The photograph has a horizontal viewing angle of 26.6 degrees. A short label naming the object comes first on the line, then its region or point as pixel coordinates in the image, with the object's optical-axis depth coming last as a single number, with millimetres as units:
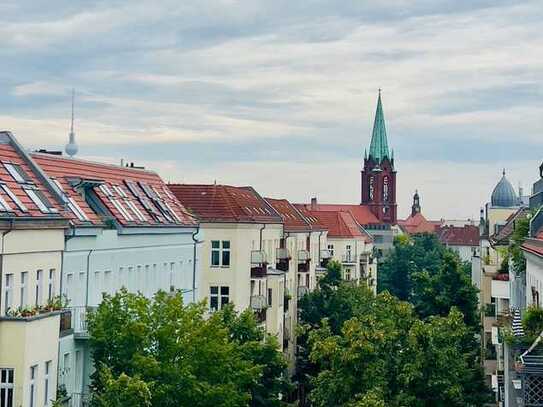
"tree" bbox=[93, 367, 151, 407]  27188
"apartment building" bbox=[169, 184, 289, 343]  57406
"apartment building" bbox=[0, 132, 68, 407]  26719
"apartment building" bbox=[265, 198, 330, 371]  70500
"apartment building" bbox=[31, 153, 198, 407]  33250
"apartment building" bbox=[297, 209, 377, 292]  103500
